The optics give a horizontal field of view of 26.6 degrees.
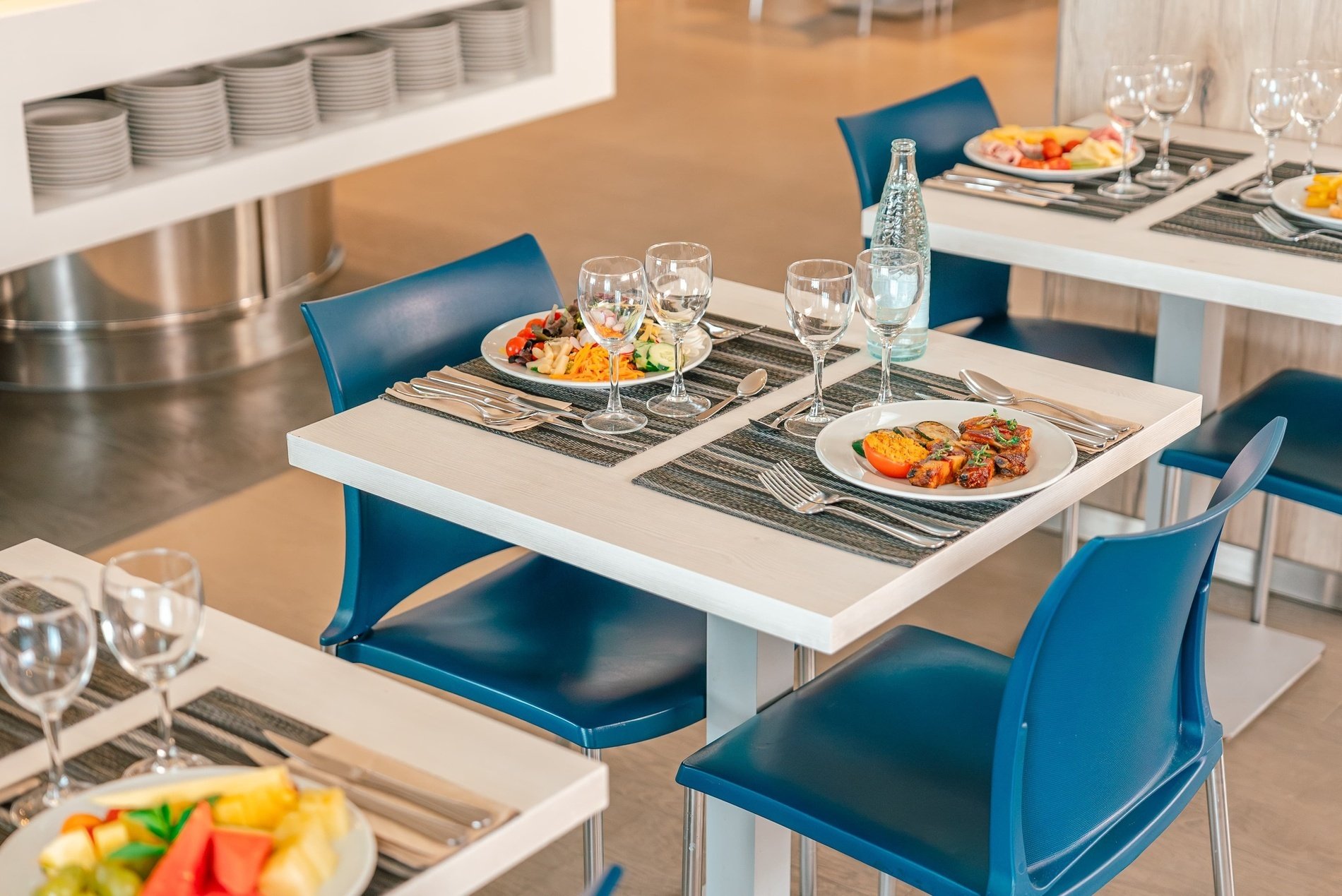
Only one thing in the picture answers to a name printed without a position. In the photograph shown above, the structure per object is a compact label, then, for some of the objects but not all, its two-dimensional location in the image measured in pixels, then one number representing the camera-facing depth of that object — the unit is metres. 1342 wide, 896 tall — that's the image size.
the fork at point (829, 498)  2.92
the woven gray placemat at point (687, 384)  3.11
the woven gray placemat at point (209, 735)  2.60
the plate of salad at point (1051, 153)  4.02
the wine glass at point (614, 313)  3.16
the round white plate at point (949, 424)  2.97
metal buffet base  5.35
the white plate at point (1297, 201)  3.77
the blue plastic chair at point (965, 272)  4.13
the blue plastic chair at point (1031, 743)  2.78
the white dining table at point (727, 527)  2.82
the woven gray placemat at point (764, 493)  2.91
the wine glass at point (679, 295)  3.20
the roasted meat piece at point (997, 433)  3.05
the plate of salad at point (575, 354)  3.27
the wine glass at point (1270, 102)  3.92
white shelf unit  4.34
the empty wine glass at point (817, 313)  3.13
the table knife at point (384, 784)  2.53
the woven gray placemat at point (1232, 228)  3.70
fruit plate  2.42
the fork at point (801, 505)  2.90
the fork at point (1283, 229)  3.74
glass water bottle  3.37
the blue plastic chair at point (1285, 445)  3.68
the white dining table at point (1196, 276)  3.60
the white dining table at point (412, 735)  2.53
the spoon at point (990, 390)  3.21
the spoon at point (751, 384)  3.24
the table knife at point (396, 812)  2.51
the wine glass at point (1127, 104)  3.96
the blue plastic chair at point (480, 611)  3.19
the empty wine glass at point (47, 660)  2.51
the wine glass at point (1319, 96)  3.94
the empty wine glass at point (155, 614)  2.53
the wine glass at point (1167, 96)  3.98
